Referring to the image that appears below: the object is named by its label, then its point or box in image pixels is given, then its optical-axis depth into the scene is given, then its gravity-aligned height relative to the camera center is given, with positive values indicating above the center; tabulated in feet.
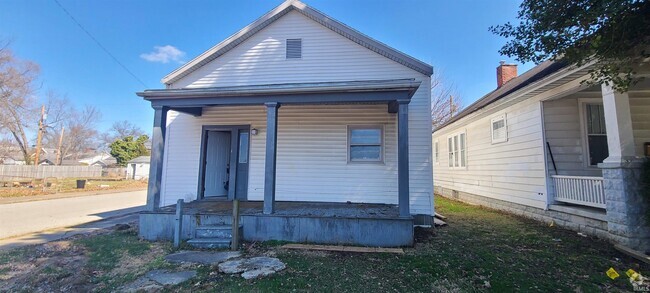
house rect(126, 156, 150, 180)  117.91 -0.53
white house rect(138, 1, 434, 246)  20.57 +3.53
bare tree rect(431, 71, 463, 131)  84.48 +20.26
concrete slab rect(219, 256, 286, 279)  13.78 -4.96
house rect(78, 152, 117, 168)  230.99 +7.43
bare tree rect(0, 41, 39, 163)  77.25 +21.09
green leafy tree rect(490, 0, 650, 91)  12.15 +6.35
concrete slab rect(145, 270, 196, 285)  13.08 -5.14
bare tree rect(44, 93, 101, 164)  124.88 +18.54
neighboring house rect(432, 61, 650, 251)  16.57 +1.49
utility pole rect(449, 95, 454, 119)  84.12 +18.96
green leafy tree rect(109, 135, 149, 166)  130.82 +7.93
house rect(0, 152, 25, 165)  176.65 +4.16
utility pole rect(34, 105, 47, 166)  82.12 +8.78
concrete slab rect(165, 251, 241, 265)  15.83 -5.09
